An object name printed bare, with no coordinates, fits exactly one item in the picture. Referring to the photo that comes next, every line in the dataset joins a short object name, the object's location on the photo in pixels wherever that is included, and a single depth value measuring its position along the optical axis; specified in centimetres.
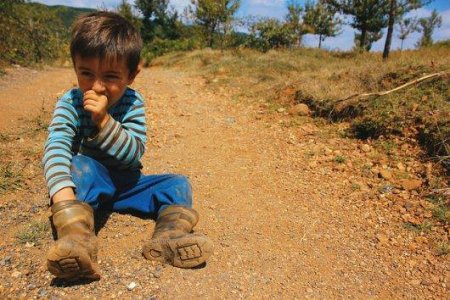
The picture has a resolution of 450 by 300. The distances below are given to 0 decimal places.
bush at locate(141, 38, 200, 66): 1783
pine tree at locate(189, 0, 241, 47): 1722
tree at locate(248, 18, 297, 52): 1599
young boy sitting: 160
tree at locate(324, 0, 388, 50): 1666
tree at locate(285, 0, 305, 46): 1717
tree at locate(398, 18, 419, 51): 2135
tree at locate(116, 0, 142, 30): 2147
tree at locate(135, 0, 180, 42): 2445
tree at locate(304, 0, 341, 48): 2148
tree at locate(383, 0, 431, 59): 1016
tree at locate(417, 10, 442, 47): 2817
